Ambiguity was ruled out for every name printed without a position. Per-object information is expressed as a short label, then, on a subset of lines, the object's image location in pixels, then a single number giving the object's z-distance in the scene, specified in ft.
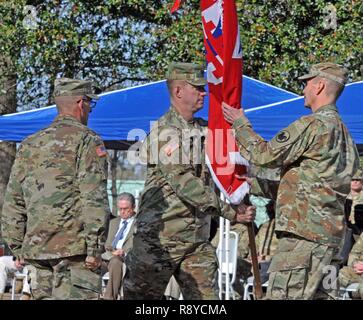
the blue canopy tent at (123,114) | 38.75
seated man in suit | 40.50
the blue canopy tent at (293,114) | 36.94
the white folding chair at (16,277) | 42.52
